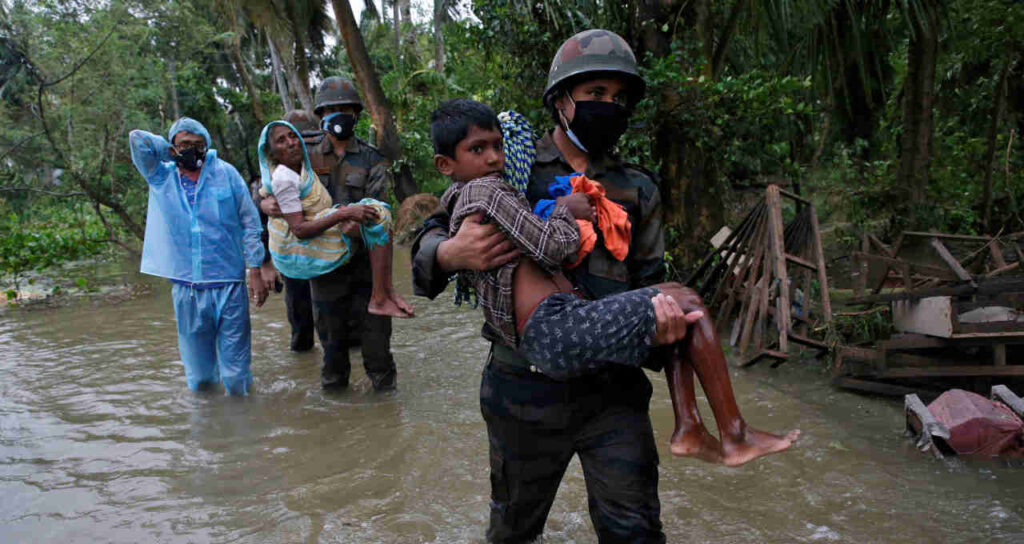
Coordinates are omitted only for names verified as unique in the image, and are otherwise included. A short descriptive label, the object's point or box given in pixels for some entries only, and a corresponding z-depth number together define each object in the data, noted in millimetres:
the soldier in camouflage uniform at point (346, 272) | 4832
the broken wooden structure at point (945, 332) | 4496
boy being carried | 1913
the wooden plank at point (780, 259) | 5195
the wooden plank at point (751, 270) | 5795
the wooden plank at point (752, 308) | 5574
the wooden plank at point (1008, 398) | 4008
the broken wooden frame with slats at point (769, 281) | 5395
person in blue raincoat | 4633
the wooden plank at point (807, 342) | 5371
